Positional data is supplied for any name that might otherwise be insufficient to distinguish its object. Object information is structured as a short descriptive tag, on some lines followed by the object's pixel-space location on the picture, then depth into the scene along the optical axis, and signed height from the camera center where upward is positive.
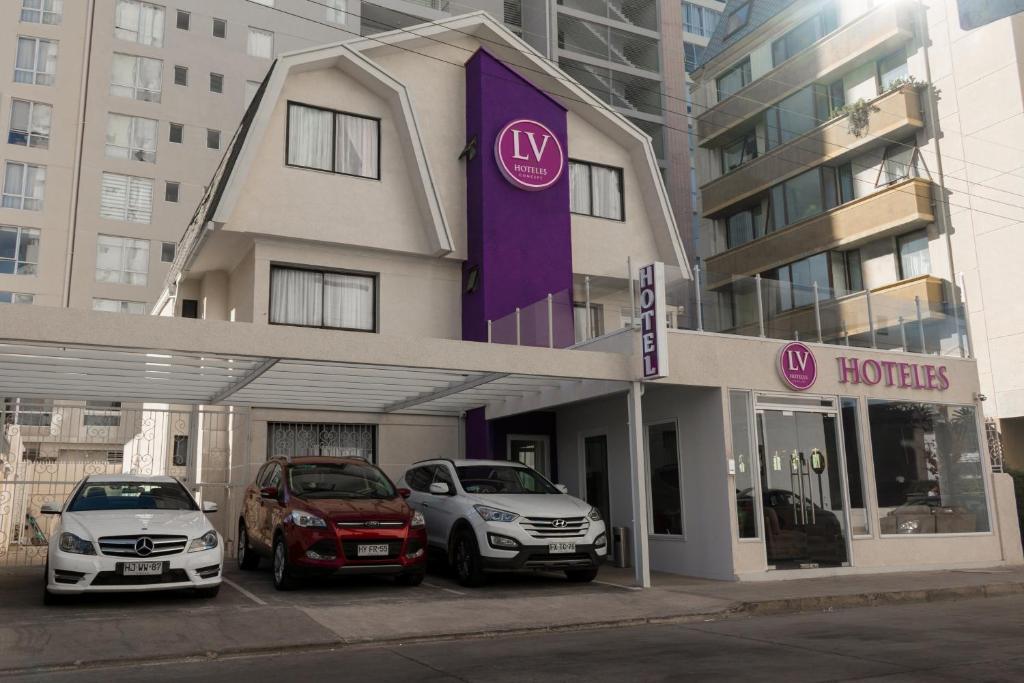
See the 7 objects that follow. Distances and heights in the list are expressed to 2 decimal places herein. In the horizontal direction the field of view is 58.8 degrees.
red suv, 11.48 -0.22
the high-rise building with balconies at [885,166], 24.67 +10.30
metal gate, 16.92 +1.08
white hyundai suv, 12.29 -0.29
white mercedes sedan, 10.13 -0.41
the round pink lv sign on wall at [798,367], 15.31 +2.17
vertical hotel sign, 13.12 +2.52
